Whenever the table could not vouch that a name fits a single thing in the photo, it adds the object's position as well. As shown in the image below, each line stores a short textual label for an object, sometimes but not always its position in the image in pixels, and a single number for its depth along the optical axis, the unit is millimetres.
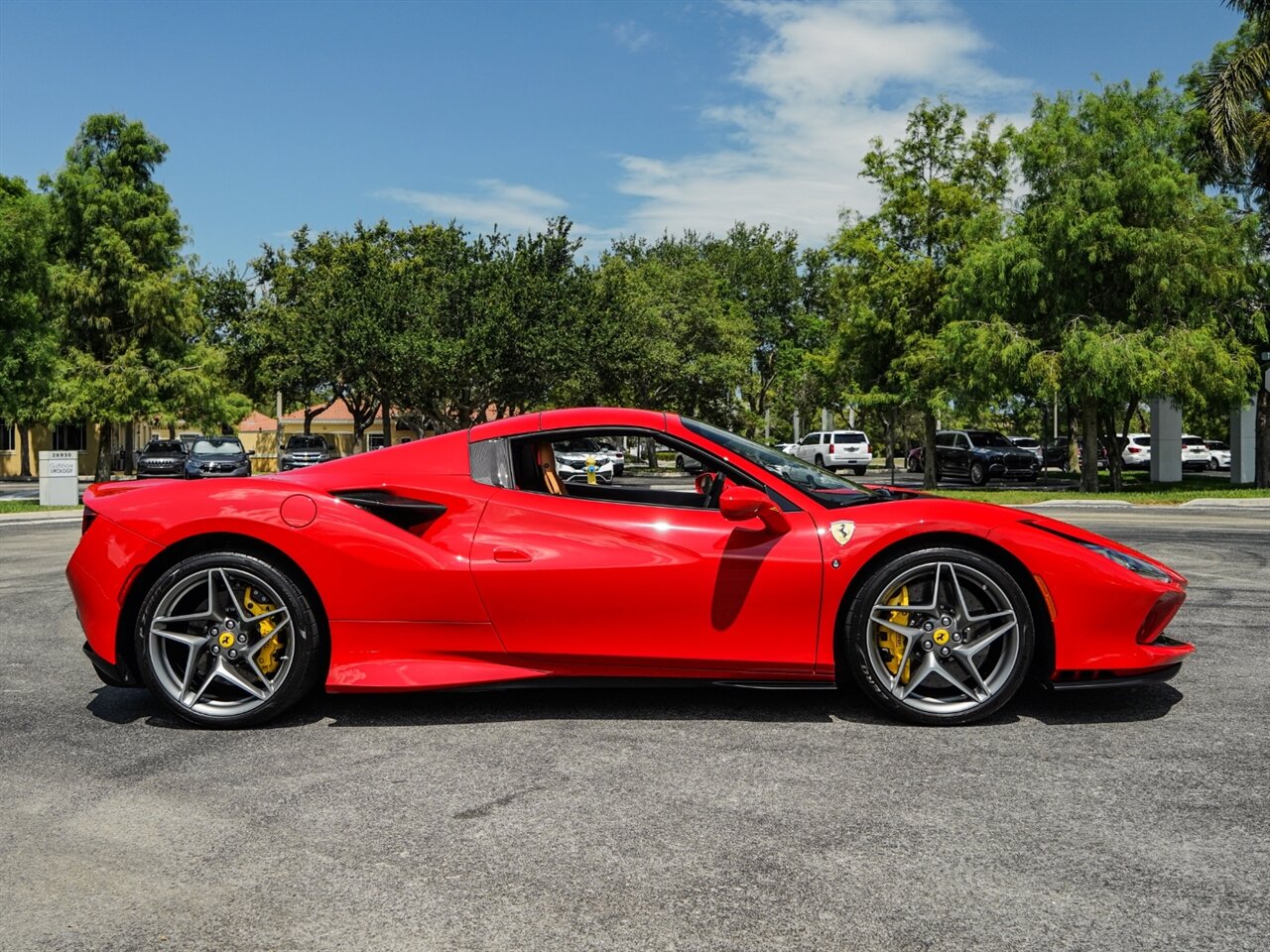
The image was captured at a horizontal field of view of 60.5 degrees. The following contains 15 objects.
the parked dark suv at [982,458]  35312
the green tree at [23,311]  25156
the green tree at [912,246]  32781
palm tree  25234
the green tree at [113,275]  32906
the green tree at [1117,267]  25469
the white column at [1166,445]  35562
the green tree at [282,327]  45781
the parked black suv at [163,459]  34844
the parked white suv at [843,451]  45531
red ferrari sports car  4531
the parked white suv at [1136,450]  48688
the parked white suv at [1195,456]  50094
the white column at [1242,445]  33562
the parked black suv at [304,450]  38531
